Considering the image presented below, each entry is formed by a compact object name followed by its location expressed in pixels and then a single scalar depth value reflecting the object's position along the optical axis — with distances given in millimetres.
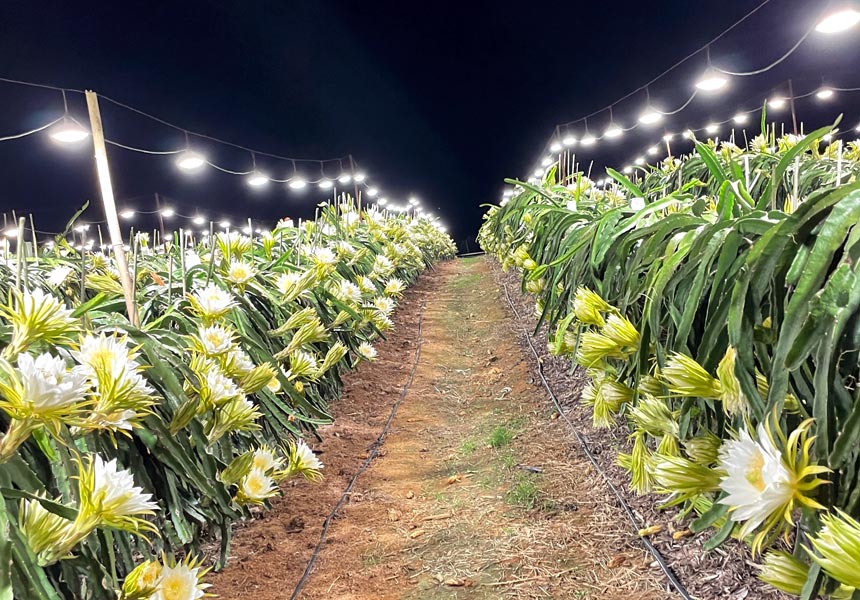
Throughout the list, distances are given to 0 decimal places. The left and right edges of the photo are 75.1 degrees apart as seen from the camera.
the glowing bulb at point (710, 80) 4016
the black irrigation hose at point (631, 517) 962
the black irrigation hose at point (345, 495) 1207
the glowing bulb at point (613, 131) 5871
